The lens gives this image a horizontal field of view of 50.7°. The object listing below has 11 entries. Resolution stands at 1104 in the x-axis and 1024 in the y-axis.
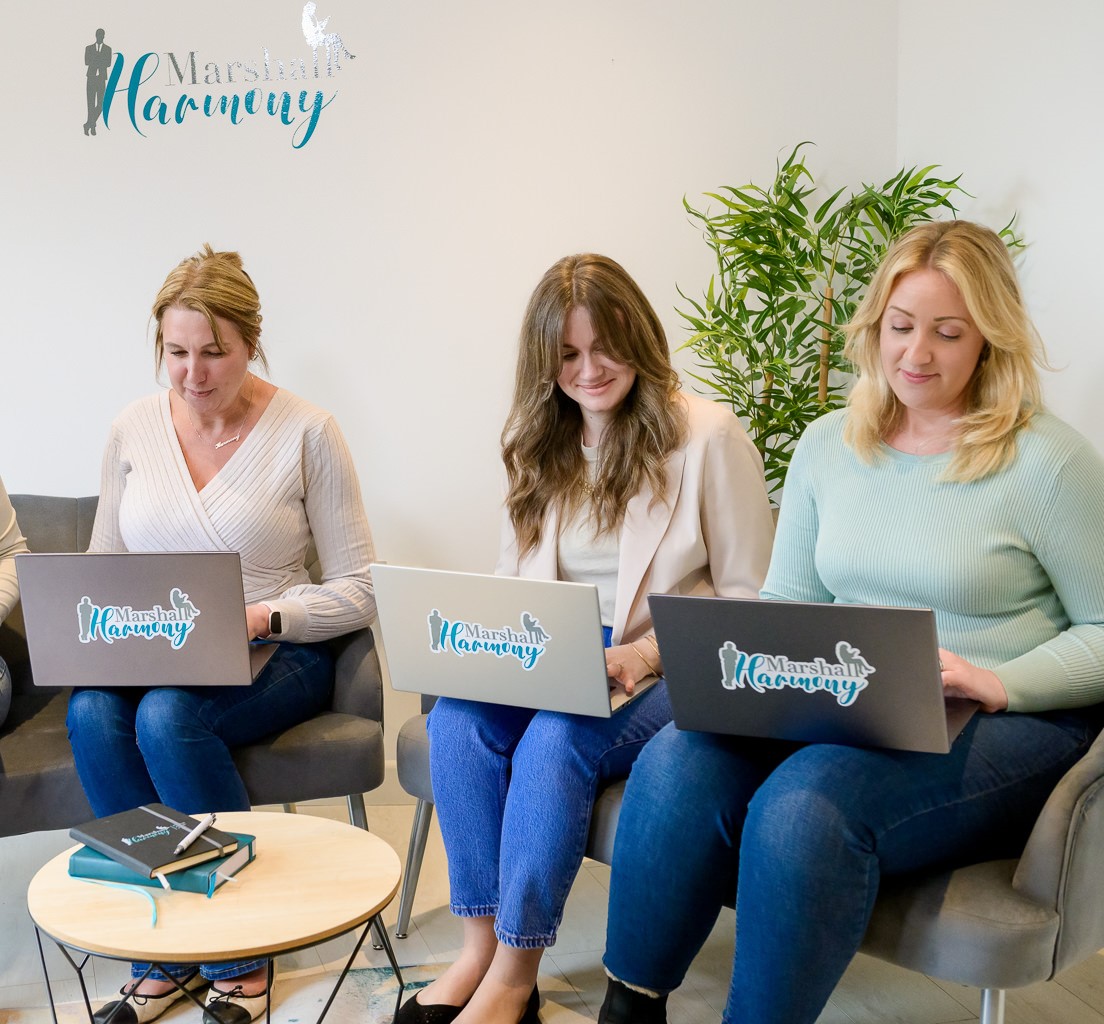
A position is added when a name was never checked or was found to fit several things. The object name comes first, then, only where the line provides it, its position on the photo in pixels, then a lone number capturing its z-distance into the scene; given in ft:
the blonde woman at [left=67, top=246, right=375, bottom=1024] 5.99
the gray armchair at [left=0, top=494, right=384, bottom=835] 6.10
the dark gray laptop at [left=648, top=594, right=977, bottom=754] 4.13
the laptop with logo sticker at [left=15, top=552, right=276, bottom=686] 5.54
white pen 4.56
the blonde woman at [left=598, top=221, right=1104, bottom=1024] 4.35
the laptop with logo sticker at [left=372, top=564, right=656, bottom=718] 4.89
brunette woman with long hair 5.28
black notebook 4.49
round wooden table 4.07
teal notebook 4.46
